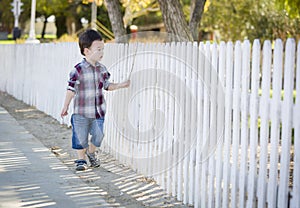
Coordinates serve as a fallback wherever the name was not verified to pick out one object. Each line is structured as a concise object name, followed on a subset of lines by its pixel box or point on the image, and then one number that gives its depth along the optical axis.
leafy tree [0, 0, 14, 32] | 50.97
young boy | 7.57
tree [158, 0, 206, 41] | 10.22
